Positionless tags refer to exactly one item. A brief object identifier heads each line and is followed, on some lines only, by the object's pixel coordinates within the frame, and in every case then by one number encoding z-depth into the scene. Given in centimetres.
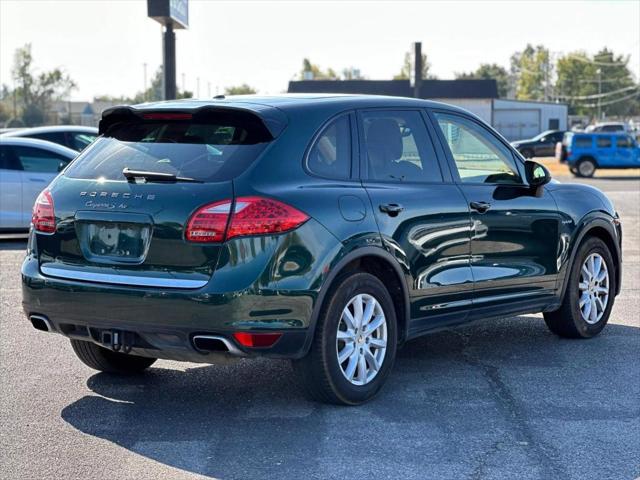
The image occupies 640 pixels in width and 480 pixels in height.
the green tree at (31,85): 9688
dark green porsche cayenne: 587
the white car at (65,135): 1955
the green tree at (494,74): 18606
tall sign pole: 2983
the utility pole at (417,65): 4272
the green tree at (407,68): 15350
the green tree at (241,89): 15150
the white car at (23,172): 1595
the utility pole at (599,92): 14502
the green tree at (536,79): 16025
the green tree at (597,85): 15100
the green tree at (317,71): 15881
